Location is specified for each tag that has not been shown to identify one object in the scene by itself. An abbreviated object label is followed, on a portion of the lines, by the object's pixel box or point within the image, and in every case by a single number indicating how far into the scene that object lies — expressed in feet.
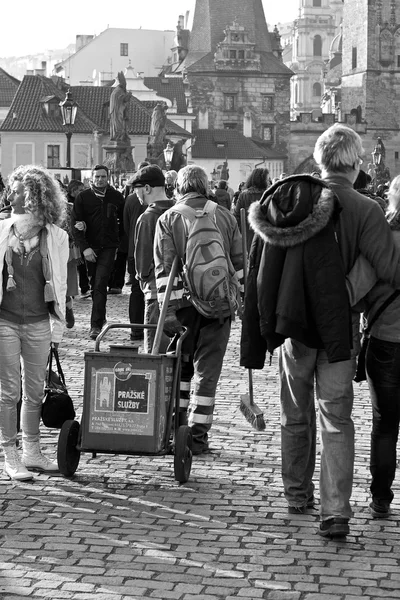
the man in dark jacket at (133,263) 45.73
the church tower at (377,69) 289.74
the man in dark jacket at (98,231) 46.60
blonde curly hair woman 24.88
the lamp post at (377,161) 186.71
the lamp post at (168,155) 147.16
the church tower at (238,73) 305.53
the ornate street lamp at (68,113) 102.17
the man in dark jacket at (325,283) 21.15
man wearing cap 33.63
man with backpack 26.63
